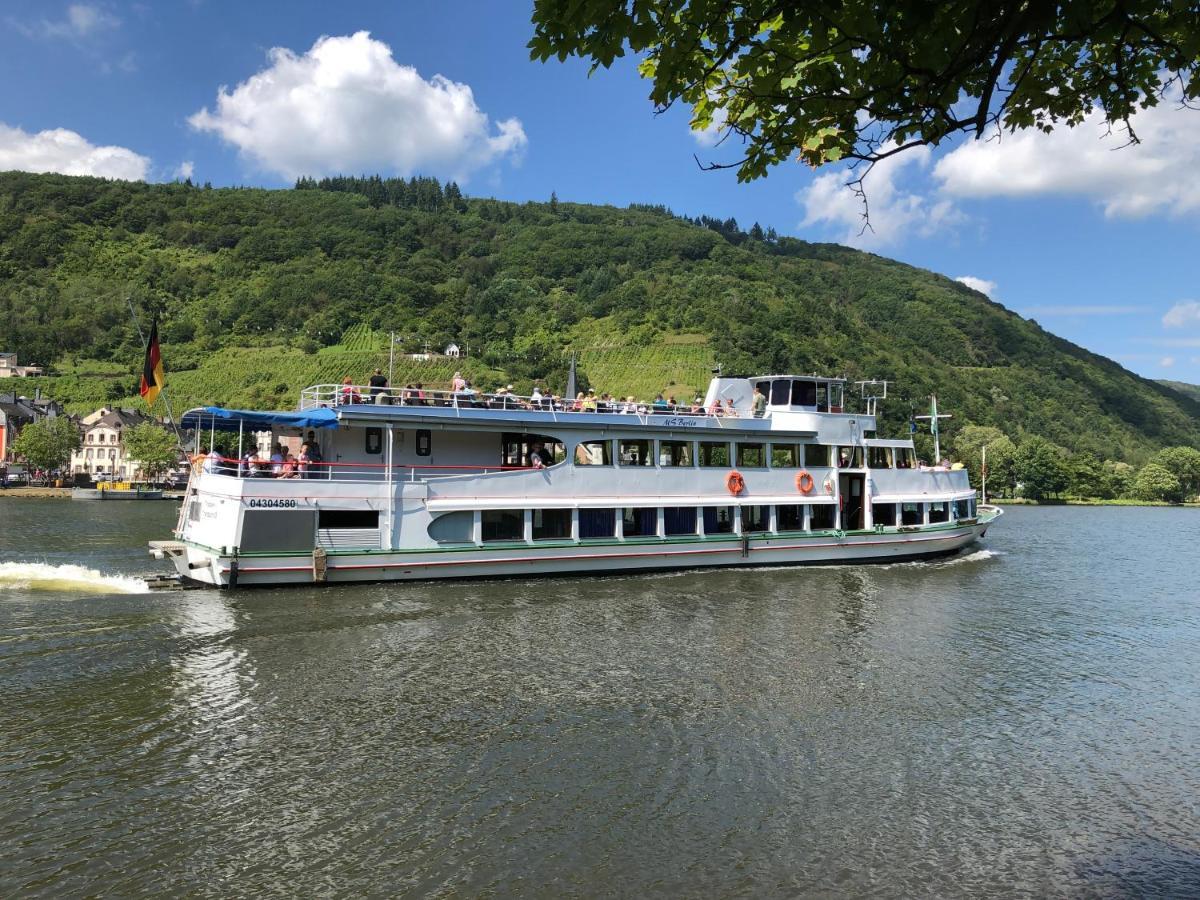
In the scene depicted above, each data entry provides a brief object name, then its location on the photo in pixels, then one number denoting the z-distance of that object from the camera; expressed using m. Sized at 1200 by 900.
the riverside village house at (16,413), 95.50
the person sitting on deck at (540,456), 24.25
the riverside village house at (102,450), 101.50
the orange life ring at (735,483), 27.11
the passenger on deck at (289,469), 21.33
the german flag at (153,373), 21.17
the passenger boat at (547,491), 21.22
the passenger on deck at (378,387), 22.57
